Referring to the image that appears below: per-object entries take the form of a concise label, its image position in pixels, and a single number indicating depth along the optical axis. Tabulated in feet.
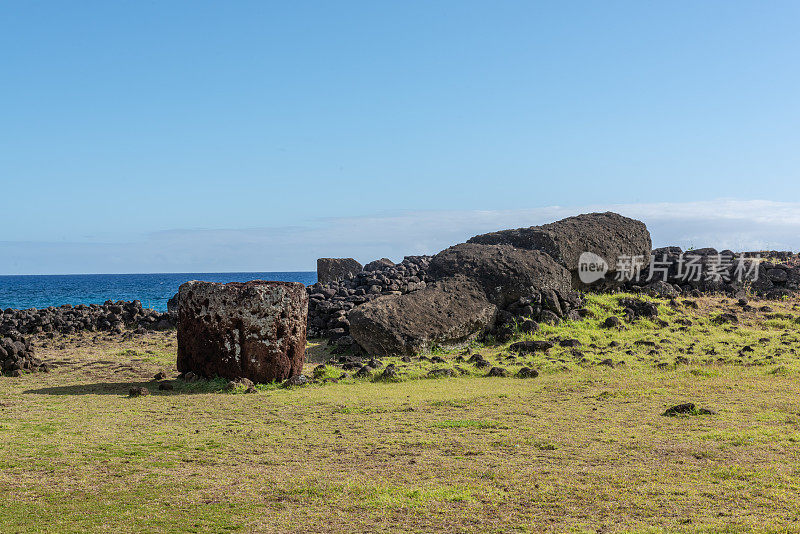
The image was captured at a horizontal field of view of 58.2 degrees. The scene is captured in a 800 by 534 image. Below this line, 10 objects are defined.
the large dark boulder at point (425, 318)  55.72
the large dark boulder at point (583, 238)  70.74
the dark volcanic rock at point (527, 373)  47.73
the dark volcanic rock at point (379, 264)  92.28
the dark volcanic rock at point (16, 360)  51.55
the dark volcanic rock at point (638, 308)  65.77
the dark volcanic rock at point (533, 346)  54.90
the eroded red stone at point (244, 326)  44.24
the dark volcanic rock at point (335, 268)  104.06
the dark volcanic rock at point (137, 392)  42.11
